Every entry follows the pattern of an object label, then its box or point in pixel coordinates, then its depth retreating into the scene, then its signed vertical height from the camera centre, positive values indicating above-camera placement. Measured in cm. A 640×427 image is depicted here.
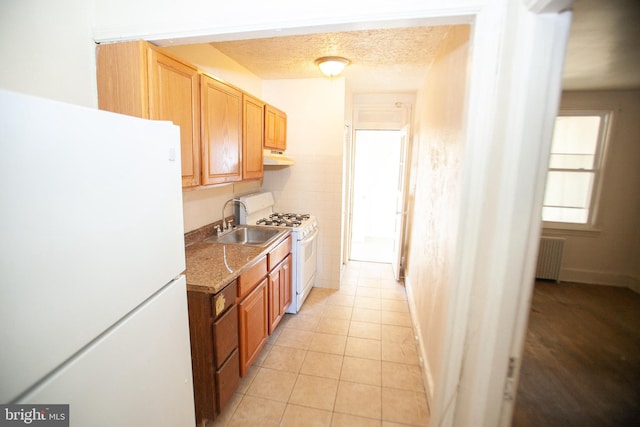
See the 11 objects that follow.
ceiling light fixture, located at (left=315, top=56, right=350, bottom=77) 271 +105
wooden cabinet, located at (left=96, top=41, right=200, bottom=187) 138 +43
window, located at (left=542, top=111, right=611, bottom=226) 385 +24
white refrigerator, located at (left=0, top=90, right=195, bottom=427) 59 -25
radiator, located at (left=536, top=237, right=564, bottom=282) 405 -105
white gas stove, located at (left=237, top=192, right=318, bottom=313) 303 -62
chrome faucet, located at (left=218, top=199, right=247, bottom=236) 280 -40
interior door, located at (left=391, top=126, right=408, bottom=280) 404 -52
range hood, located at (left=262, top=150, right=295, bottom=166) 302 +15
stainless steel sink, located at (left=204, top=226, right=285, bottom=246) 274 -61
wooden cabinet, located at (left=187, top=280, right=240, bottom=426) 159 -102
